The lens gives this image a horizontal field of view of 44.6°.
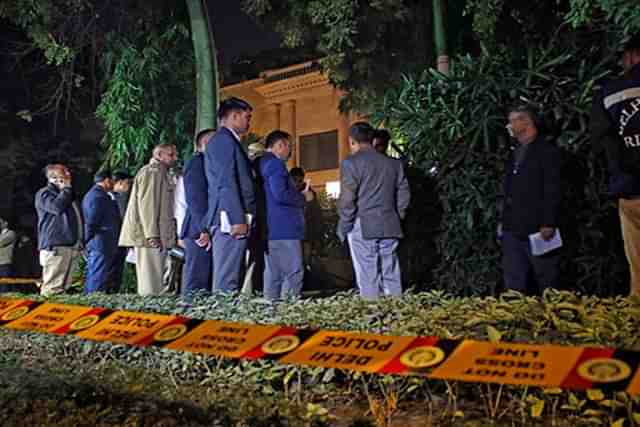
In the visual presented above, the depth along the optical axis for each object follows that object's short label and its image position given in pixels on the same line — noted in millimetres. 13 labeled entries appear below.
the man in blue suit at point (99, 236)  9578
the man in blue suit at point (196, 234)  6950
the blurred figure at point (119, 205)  10010
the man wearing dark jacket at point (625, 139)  5102
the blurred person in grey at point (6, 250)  13594
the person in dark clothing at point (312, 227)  11539
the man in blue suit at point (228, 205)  6309
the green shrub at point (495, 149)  6609
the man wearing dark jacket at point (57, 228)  9336
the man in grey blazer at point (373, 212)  6883
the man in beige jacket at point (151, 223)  8102
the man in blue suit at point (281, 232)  6816
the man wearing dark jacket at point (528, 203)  5926
